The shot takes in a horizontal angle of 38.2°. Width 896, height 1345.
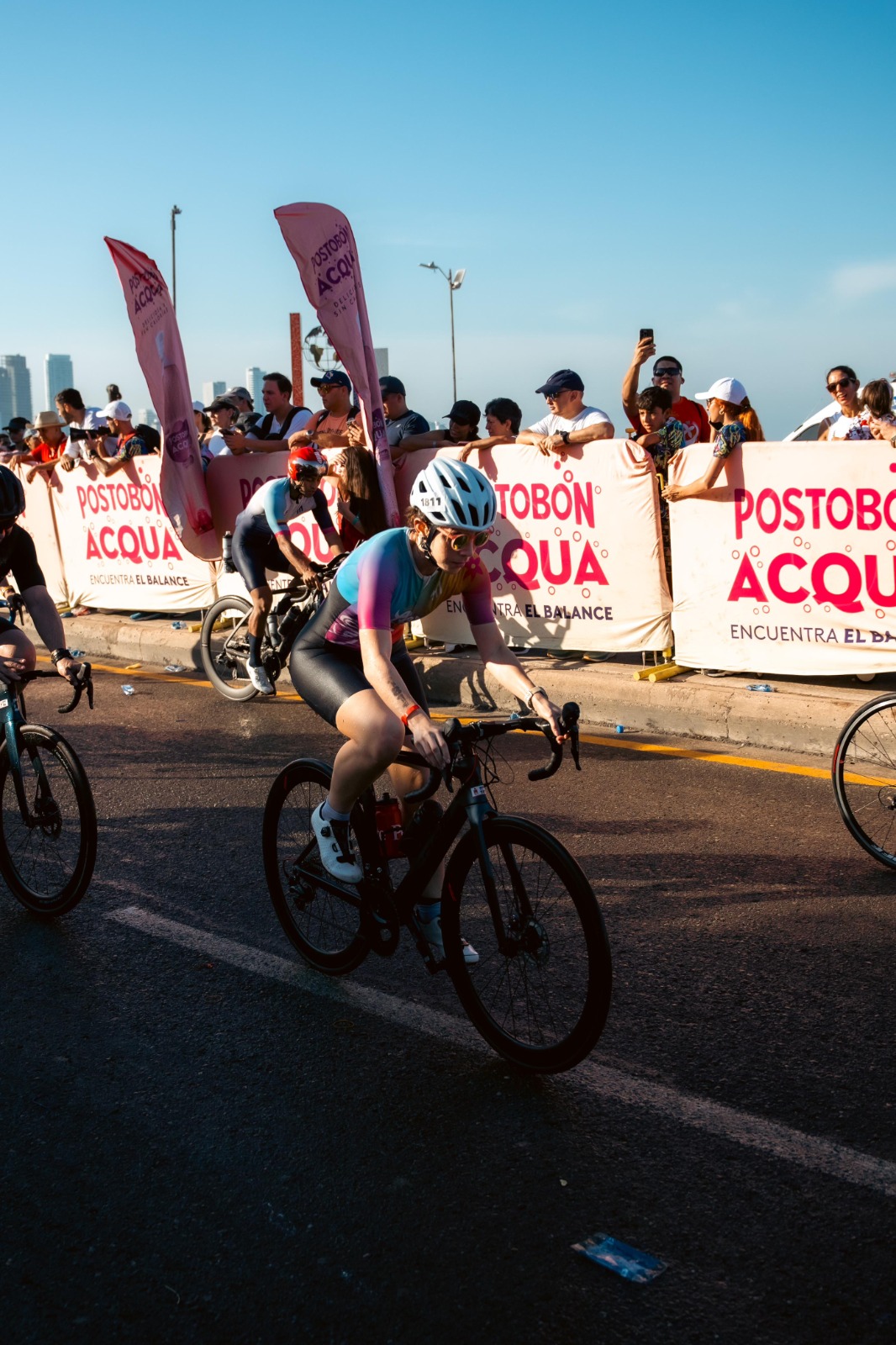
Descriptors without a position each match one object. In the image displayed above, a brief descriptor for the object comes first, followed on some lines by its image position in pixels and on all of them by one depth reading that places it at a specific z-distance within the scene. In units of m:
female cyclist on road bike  4.04
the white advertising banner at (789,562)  8.17
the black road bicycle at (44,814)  5.29
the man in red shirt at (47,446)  14.61
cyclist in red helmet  9.44
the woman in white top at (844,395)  9.70
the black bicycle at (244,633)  9.64
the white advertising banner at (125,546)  13.34
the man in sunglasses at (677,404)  10.11
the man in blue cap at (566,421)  9.59
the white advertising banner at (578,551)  9.40
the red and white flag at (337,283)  10.21
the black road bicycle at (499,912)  3.77
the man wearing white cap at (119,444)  13.45
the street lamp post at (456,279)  59.56
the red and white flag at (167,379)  12.02
